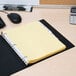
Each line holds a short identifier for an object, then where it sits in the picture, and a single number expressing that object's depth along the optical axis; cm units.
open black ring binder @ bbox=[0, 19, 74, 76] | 80
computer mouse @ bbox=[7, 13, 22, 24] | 107
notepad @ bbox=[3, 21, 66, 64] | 86
